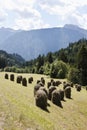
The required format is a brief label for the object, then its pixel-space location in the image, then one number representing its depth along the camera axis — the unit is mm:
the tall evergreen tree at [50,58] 156400
